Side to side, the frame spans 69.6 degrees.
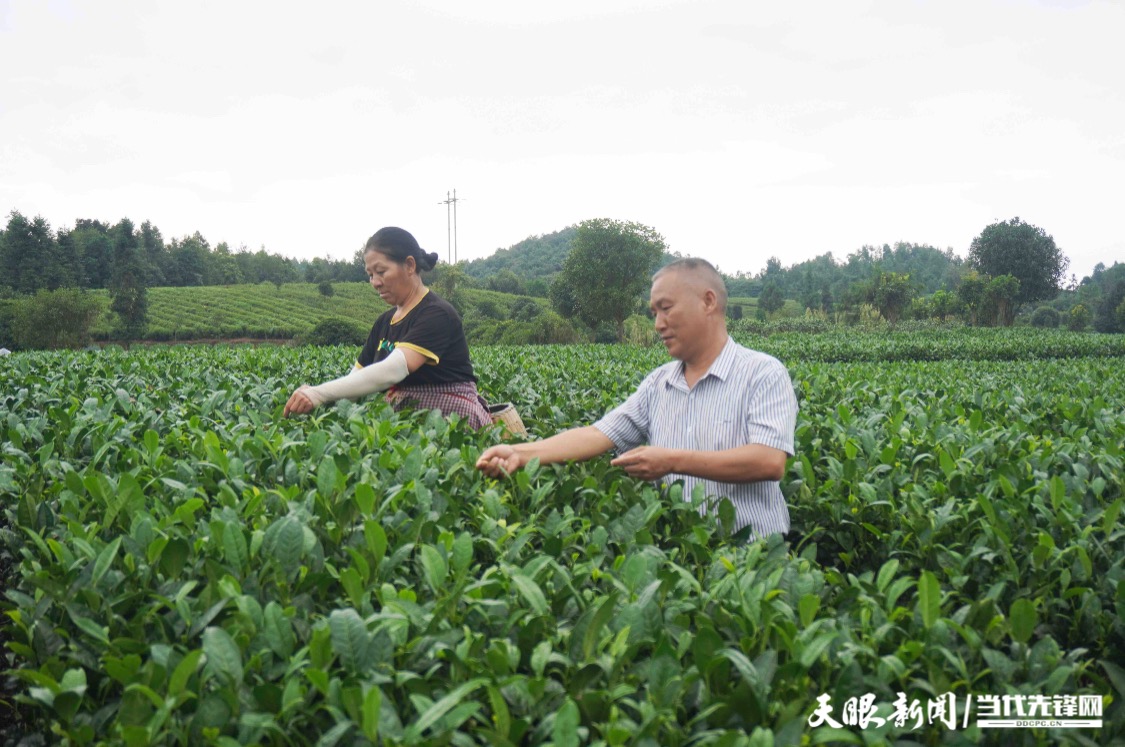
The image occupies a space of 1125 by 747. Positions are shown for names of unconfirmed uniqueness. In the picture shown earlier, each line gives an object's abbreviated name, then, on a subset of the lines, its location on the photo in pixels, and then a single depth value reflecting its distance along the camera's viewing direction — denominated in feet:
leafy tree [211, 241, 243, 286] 316.19
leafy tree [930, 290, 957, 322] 201.05
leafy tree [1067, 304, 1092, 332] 202.69
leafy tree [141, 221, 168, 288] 286.25
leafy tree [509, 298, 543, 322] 180.04
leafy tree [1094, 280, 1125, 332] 215.51
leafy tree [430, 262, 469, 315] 207.92
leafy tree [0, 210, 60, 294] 233.55
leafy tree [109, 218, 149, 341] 205.06
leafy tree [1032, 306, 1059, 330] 226.75
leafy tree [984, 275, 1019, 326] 180.24
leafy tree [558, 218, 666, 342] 153.79
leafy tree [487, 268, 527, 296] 305.73
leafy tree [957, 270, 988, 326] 185.98
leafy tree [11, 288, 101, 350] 182.50
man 9.11
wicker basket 13.88
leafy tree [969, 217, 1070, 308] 204.33
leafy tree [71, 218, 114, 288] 276.62
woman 14.17
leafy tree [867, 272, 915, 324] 181.68
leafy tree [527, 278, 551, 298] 308.81
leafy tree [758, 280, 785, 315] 250.16
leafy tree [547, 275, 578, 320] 169.37
